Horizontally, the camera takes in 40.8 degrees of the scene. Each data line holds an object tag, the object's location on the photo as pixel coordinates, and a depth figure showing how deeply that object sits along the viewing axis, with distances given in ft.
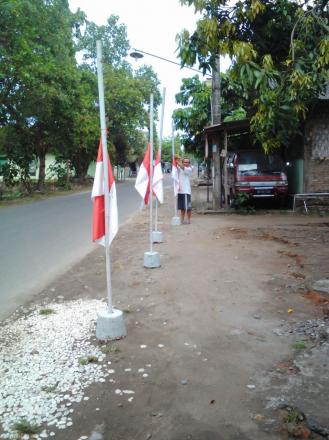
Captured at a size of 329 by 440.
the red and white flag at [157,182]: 27.74
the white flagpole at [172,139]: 44.00
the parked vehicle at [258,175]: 48.55
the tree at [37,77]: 55.26
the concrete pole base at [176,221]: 40.68
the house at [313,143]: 46.42
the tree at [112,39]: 159.63
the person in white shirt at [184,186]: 38.99
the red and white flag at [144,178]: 23.17
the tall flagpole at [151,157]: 23.27
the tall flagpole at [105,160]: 13.75
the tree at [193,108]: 74.18
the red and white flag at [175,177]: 39.83
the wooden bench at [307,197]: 45.96
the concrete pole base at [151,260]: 24.17
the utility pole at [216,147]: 50.01
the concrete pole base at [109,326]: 14.67
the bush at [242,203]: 48.62
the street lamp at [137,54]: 59.06
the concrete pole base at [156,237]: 31.63
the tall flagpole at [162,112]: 28.93
